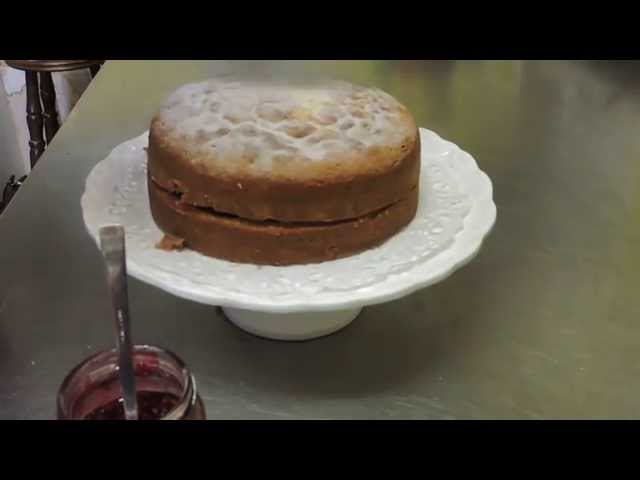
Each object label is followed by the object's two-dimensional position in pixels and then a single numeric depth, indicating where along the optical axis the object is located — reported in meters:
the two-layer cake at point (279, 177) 0.70
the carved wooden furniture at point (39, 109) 1.53
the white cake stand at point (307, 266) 0.66
